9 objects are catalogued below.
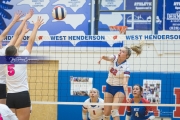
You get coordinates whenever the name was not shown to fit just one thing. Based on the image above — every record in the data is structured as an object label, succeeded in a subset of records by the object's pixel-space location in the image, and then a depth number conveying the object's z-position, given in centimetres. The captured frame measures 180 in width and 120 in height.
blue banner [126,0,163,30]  1521
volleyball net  1464
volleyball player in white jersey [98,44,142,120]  1194
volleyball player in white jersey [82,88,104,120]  1319
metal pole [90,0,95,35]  1521
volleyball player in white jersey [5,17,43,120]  1056
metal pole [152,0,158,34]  1501
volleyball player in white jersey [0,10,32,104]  1074
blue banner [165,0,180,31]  1515
